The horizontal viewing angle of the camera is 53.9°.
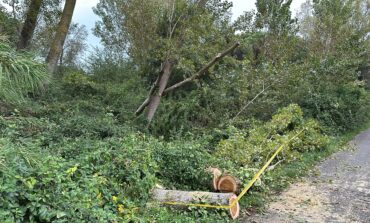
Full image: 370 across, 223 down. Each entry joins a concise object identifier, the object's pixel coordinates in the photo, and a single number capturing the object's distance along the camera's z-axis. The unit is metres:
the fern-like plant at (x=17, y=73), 2.62
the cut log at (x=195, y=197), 5.11
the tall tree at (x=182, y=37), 10.86
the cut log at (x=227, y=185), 5.98
